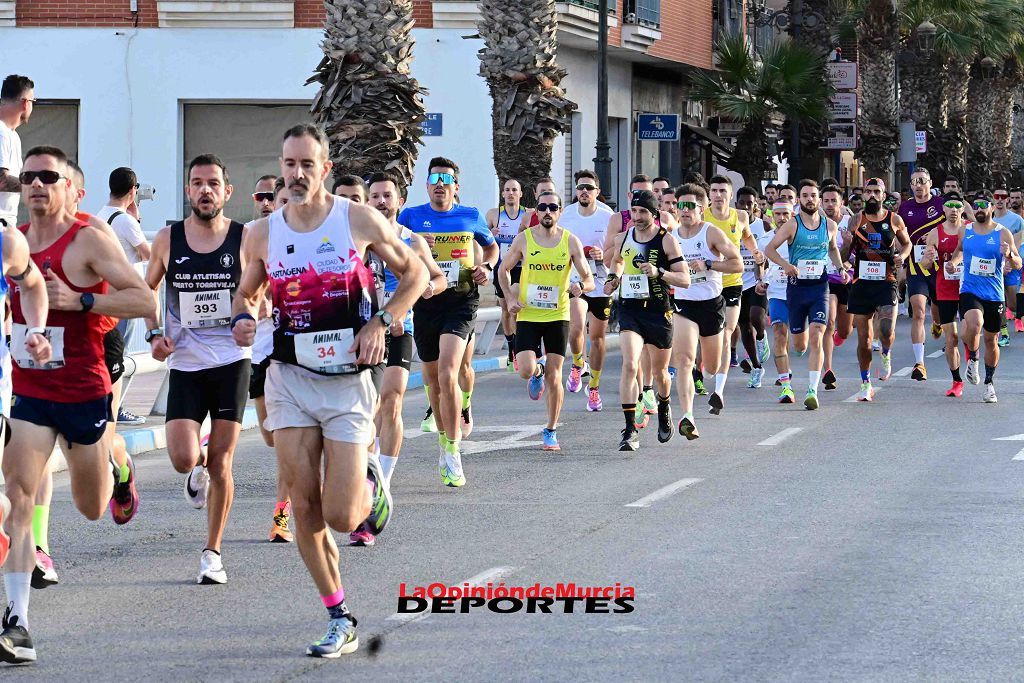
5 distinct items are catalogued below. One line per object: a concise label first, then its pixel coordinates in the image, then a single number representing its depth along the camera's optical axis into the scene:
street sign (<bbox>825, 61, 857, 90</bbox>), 37.09
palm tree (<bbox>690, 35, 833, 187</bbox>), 38.31
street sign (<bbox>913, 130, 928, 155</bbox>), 45.44
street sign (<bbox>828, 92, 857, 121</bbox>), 38.38
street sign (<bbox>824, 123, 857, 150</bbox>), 39.44
